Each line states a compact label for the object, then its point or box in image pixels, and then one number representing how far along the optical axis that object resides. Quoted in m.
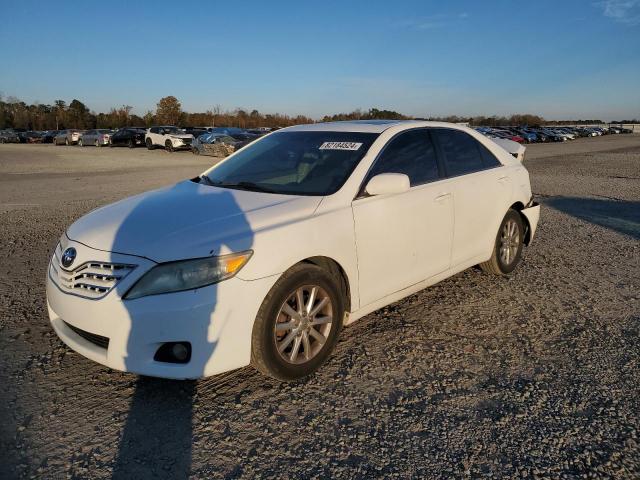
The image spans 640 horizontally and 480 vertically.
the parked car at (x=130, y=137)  35.75
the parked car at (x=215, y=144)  25.33
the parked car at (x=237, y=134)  28.10
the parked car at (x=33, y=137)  57.97
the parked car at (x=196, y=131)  32.11
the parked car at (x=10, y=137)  57.84
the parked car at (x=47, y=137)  56.44
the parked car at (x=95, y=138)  38.69
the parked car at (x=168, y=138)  30.11
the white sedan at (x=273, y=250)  2.63
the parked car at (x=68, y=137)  43.46
